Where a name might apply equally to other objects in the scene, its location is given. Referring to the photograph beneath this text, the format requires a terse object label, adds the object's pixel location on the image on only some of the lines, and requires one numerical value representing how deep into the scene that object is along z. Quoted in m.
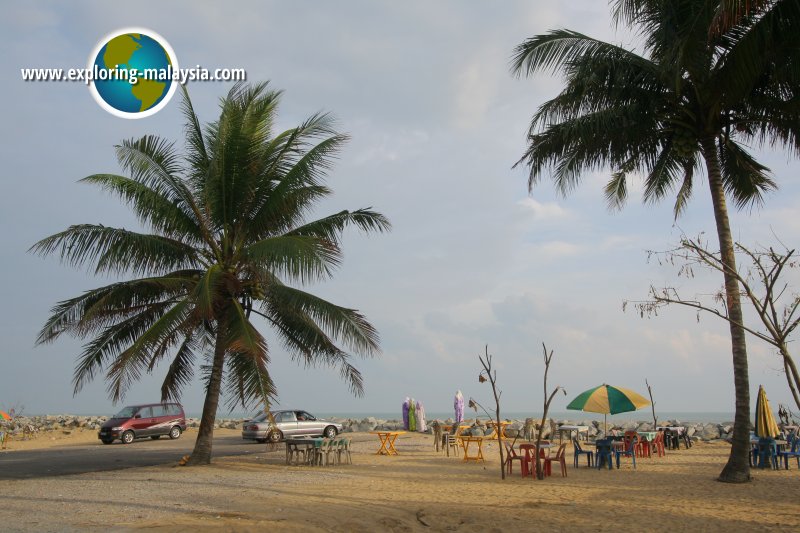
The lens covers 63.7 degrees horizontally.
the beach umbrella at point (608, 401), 18.78
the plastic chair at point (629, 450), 16.31
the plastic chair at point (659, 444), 19.67
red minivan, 26.58
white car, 25.23
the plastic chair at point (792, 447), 15.03
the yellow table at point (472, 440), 17.68
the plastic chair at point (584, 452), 16.42
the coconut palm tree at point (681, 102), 11.84
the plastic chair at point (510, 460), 14.59
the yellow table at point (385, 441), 19.94
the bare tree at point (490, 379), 14.15
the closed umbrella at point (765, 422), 16.73
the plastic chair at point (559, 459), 14.37
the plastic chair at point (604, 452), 16.20
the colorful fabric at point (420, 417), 27.34
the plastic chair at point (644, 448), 19.30
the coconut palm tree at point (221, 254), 14.62
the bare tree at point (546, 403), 14.08
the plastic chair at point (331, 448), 17.28
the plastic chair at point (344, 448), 17.48
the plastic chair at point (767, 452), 15.22
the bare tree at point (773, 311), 6.66
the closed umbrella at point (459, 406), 24.98
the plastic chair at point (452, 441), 20.60
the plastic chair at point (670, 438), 22.57
